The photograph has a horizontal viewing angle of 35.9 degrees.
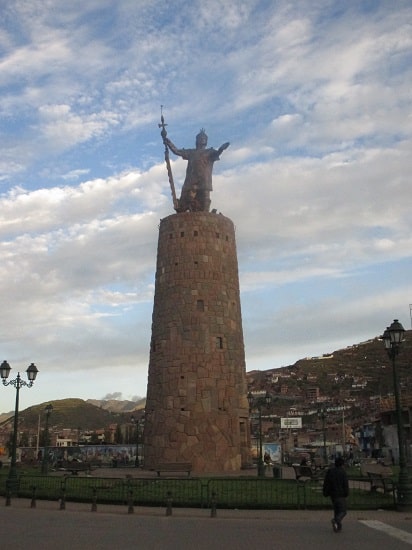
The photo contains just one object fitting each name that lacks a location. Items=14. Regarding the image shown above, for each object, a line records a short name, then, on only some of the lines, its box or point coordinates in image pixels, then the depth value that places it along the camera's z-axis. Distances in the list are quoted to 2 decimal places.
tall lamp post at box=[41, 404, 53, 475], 29.81
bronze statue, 31.44
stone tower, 27.42
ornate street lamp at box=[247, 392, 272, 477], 25.72
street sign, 31.61
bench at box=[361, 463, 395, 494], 16.48
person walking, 11.43
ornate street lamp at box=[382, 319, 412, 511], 14.59
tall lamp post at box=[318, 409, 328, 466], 38.72
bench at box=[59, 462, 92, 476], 29.78
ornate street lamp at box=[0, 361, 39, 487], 18.77
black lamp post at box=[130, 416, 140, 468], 43.74
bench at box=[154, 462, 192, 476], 24.60
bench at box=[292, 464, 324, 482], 21.23
